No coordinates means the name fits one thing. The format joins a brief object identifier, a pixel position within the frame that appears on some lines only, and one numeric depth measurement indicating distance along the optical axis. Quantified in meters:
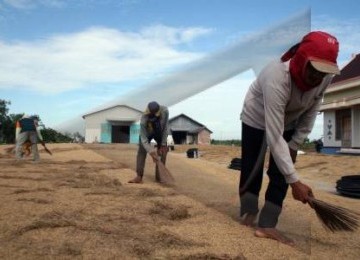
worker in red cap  3.33
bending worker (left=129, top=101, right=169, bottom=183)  7.22
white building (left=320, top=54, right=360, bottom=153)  18.42
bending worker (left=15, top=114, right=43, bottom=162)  12.52
